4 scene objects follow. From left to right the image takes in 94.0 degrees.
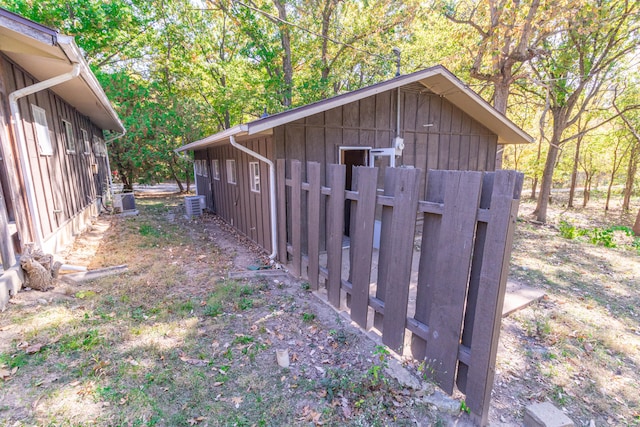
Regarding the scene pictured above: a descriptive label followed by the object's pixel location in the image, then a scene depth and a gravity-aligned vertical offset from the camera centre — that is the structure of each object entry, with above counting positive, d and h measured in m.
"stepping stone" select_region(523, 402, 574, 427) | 1.88 -1.60
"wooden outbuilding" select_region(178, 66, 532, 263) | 5.03 +0.54
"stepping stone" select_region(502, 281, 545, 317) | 3.69 -1.73
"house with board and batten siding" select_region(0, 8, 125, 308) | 3.23 +0.31
